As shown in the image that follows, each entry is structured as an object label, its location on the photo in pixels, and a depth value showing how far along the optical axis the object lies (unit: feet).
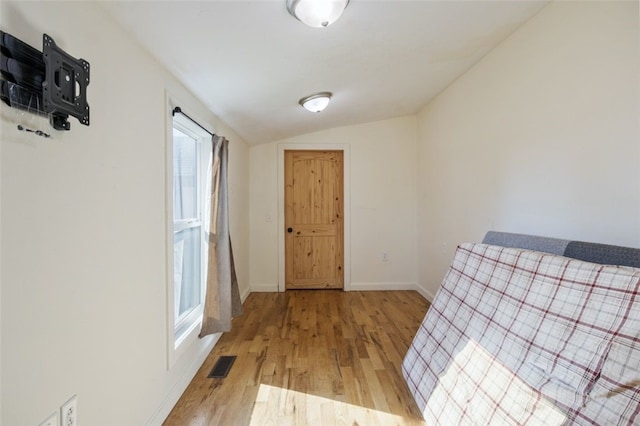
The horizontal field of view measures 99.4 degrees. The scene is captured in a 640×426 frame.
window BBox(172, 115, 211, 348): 6.68
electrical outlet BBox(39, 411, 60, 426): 2.82
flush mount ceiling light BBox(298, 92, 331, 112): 7.97
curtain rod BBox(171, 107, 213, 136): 5.65
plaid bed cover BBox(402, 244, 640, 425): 3.04
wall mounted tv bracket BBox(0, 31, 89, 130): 2.47
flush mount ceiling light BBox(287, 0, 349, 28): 4.03
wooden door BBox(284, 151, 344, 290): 13.29
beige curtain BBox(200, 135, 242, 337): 7.30
